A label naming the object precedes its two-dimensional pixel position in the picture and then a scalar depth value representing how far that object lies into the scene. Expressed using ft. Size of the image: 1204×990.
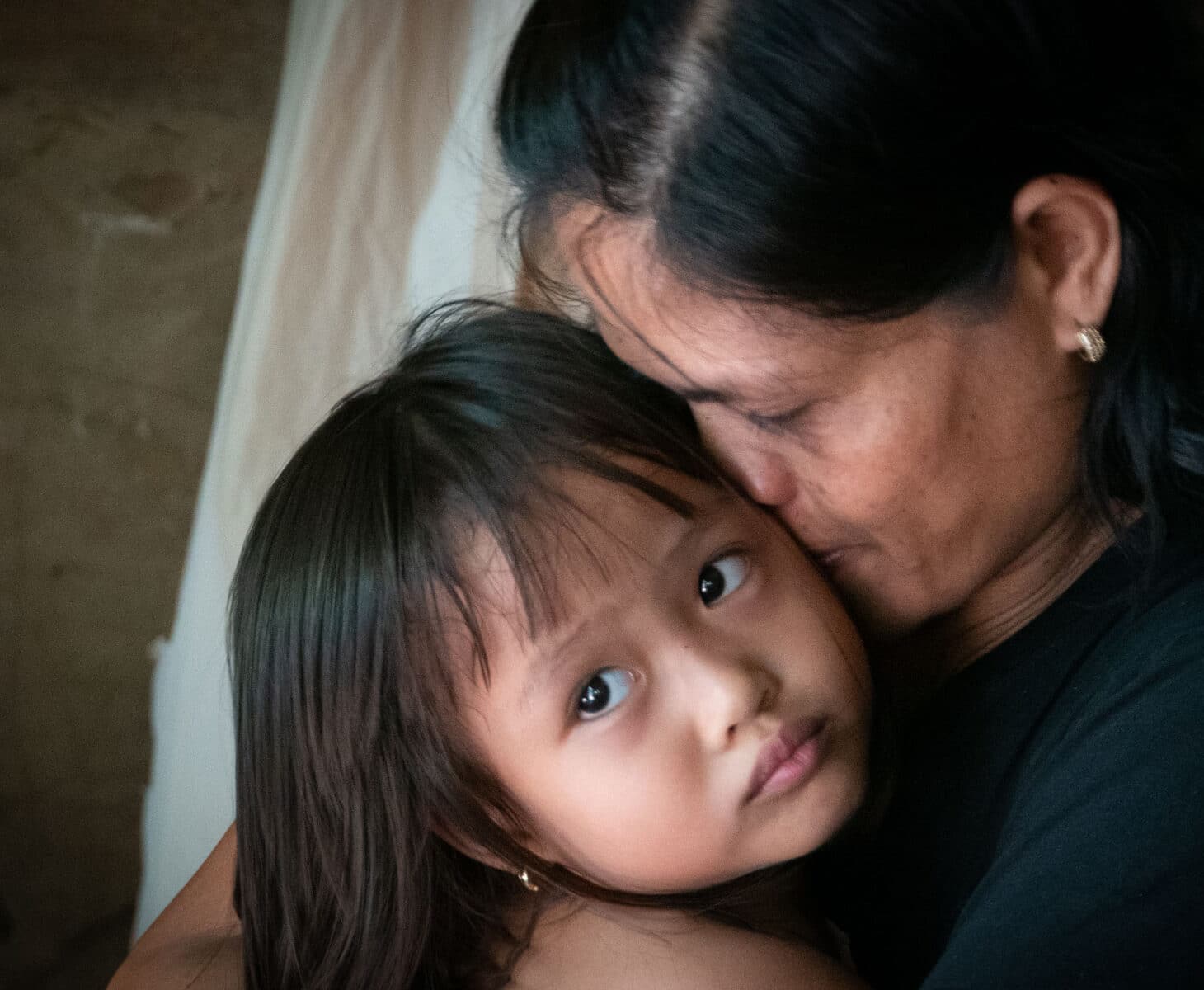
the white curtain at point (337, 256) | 4.69
